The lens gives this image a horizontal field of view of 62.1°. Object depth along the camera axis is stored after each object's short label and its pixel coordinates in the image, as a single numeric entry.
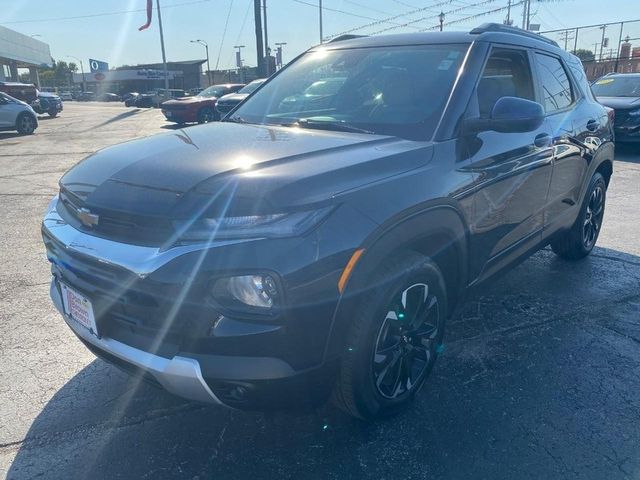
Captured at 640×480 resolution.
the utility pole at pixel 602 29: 23.83
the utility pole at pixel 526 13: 37.28
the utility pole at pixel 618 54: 23.37
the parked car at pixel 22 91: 26.81
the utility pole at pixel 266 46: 26.89
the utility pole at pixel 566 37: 25.31
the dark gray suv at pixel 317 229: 1.96
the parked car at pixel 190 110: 19.11
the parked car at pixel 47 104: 28.17
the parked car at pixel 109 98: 70.25
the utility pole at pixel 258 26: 23.55
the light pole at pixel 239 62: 44.12
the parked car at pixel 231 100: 11.31
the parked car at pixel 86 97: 78.31
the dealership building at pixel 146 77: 74.00
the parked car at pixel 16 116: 17.28
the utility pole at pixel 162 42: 38.41
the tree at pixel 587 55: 26.59
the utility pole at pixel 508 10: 43.05
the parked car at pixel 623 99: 10.98
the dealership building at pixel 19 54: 45.14
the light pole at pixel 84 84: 92.64
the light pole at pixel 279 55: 34.15
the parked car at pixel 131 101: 43.06
